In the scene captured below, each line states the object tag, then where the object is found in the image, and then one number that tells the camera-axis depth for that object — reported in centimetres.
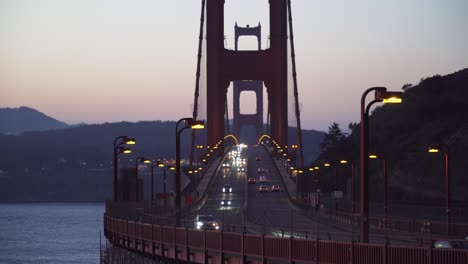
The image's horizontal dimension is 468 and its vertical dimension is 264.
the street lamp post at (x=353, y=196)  7970
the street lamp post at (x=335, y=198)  8825
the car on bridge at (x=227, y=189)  13650
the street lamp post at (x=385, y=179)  6356
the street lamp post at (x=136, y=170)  7756
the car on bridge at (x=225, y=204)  10487
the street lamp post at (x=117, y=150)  6038
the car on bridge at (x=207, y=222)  5936
